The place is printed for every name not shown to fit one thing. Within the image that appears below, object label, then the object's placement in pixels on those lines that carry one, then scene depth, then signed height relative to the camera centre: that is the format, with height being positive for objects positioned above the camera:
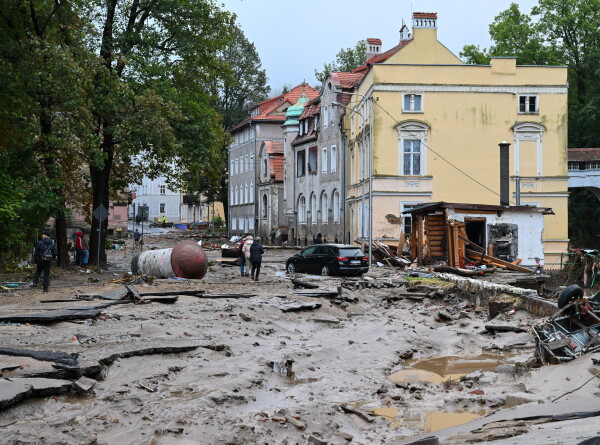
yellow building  45.66 +5.65
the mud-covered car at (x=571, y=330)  11.78 -1.58
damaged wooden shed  34.75 -0.11
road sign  32.12 +0.63
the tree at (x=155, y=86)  31.05 +5.94
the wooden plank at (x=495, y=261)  31.59 -1.37
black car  32.03 -1.34
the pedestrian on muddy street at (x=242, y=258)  32.19 -1.24
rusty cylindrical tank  29.00 -1.26
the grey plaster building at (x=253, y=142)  76.12 +8.62
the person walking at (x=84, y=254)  36.57 -1.22
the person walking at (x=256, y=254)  29.80 -0.98
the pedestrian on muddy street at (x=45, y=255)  22.64 -0.77
